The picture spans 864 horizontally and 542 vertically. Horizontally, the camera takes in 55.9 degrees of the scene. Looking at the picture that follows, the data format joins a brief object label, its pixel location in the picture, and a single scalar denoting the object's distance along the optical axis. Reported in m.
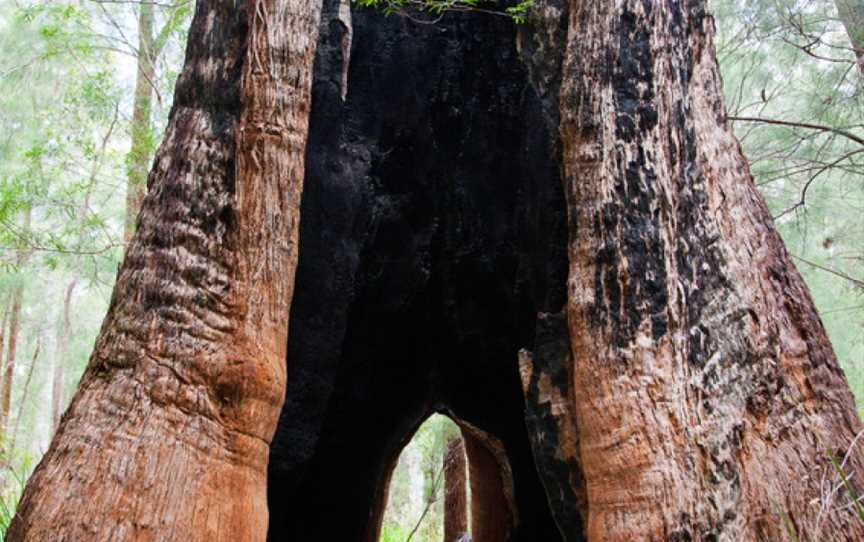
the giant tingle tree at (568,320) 2.55
